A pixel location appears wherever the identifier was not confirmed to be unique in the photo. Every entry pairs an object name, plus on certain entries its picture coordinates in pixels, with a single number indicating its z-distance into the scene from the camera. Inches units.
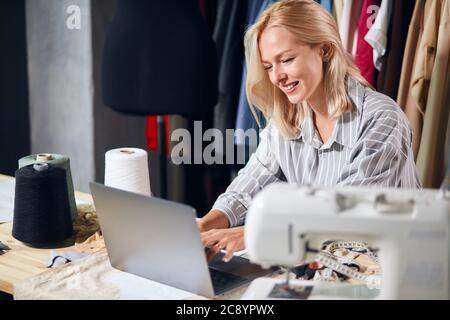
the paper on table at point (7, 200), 87.1
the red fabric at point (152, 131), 135.6
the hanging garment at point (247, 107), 122.7
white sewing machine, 51.1
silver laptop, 60.4
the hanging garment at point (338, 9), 116.9
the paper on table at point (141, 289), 62.6
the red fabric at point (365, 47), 112.8
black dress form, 114.7
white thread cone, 81.7
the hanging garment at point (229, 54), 126.4
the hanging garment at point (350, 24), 115.2
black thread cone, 74.3
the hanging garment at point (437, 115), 106.9
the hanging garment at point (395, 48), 111.3
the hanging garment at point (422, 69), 107.6
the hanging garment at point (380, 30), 110.5
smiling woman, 80.1
